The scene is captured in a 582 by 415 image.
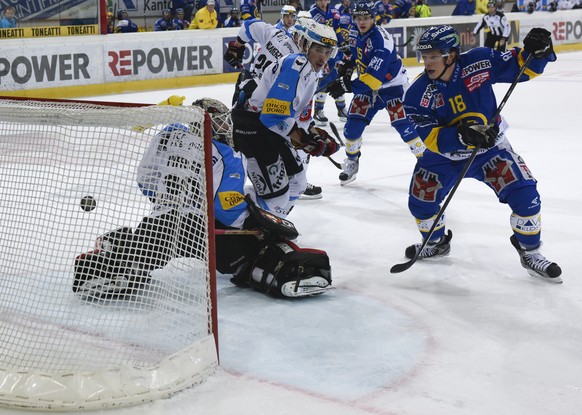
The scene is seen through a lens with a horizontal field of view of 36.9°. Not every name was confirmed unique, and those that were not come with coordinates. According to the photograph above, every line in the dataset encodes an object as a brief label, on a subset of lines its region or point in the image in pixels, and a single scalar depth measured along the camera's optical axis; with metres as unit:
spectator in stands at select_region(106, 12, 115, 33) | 11.81
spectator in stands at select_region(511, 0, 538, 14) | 16.05
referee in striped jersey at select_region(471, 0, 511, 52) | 13.82
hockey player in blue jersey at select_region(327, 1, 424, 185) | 6.17
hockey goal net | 2.78
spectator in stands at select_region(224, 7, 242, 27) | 12.63
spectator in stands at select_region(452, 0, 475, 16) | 15.20
